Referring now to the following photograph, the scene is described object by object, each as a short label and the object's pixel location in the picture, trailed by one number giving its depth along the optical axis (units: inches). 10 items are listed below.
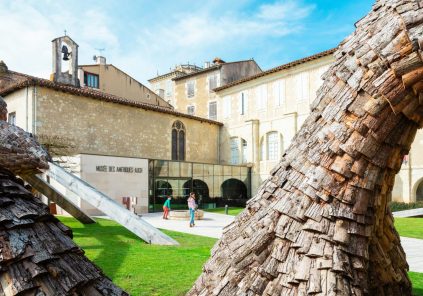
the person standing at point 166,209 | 738.8
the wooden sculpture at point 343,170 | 69.3
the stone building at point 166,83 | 2009.1
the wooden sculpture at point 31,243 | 53.5
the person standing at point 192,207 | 618.0
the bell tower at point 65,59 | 1050.1
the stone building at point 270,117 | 1048.2
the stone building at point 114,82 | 1365.7
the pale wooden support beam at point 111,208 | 414.9
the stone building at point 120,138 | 857.5
